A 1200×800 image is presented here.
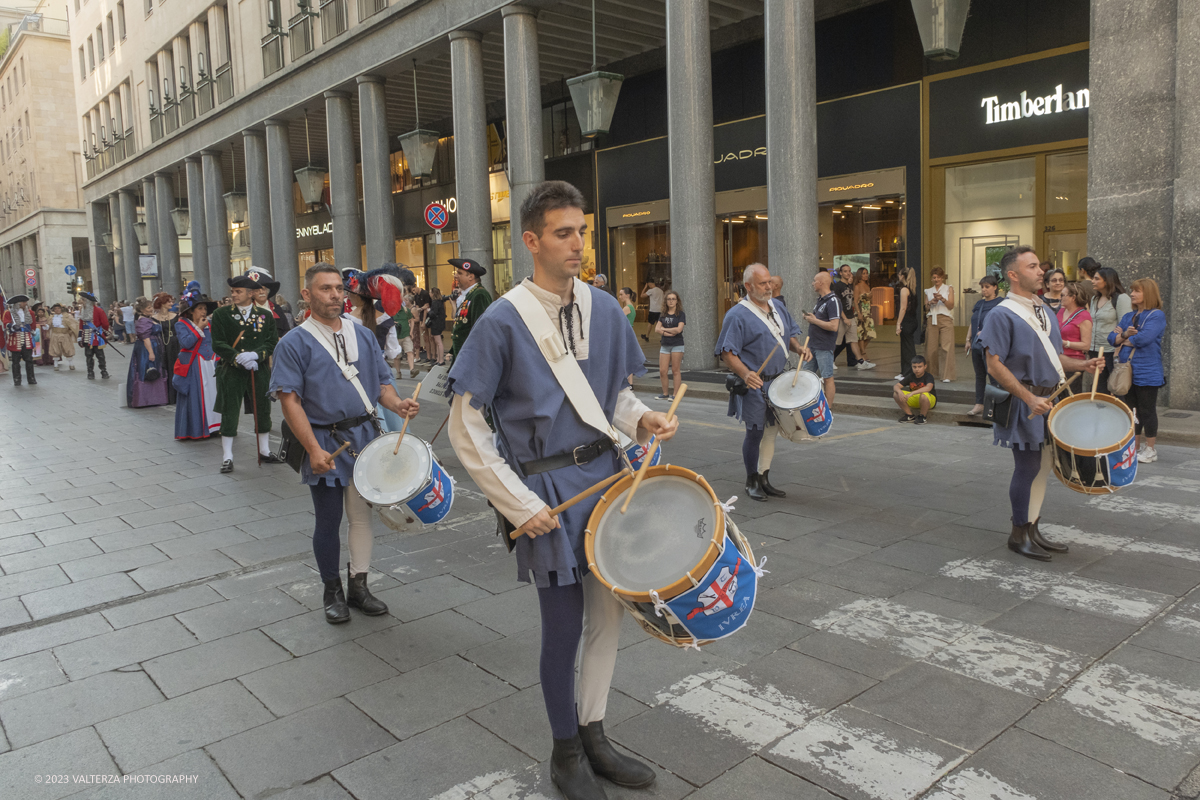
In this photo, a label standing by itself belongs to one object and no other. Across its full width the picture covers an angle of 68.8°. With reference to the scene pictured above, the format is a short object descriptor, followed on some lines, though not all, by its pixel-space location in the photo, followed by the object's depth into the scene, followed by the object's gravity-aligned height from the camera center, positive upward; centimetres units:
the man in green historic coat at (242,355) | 871 -26
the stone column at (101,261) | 4544 +393
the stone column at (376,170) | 2061 +361
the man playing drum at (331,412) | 441 -45
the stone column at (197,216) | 3183 +419
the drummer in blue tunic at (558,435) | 267 -37
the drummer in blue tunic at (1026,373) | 517 -45
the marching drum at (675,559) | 249 -72
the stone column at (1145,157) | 971 +152
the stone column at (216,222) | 3006 +368
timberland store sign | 1396 +317
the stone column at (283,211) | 2500 +330
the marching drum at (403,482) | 429 -79
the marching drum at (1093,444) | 482 -83
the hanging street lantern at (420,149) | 1727 +341
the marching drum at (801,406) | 653 -75
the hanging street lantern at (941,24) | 1114 +352
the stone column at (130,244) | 4016 +416
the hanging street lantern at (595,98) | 1418 +351
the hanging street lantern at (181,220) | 3266 +419
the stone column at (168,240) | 3566 +379
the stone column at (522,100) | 1625 +409
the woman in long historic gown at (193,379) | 1081 -60
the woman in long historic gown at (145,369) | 1435 -59
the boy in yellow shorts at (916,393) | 1035 -109
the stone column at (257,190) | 2678 +422
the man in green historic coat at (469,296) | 790 +21
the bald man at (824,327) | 1077 -28
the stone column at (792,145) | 1262 +234
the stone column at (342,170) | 2194 +386
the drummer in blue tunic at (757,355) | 683 -37
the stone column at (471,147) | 1769 +351
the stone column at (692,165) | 1398 +236
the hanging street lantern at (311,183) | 2116 +349
